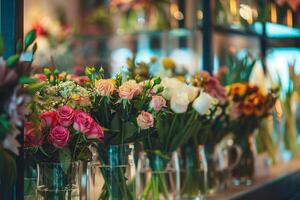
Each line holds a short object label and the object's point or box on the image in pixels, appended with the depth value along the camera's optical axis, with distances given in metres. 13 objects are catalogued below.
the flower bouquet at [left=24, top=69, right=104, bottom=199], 1.42
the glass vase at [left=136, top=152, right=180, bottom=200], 1.88
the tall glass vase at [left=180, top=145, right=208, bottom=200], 2.00
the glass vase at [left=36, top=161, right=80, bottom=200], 1.49
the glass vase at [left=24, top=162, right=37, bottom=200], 1.57
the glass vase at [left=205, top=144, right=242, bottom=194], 2.19
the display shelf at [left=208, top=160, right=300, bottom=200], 2.15
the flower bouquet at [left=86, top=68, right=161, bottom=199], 1.53
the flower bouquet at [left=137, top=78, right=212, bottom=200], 1.74
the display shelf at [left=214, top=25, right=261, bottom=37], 2.57
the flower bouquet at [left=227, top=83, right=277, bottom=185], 2.24
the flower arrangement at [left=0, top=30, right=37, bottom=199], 1.15
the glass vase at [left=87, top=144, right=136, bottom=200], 1.61
